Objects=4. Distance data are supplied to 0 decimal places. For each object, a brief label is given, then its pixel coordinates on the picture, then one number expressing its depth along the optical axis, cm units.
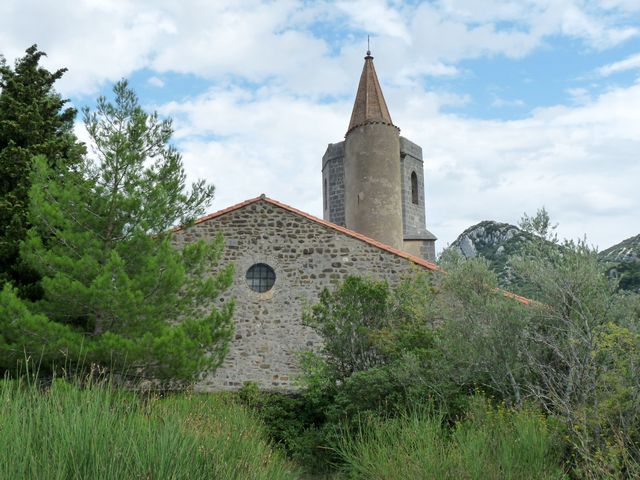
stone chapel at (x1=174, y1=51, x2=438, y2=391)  1251
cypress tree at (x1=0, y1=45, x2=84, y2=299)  1064
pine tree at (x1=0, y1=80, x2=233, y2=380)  812
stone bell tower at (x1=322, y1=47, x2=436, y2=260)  1866
